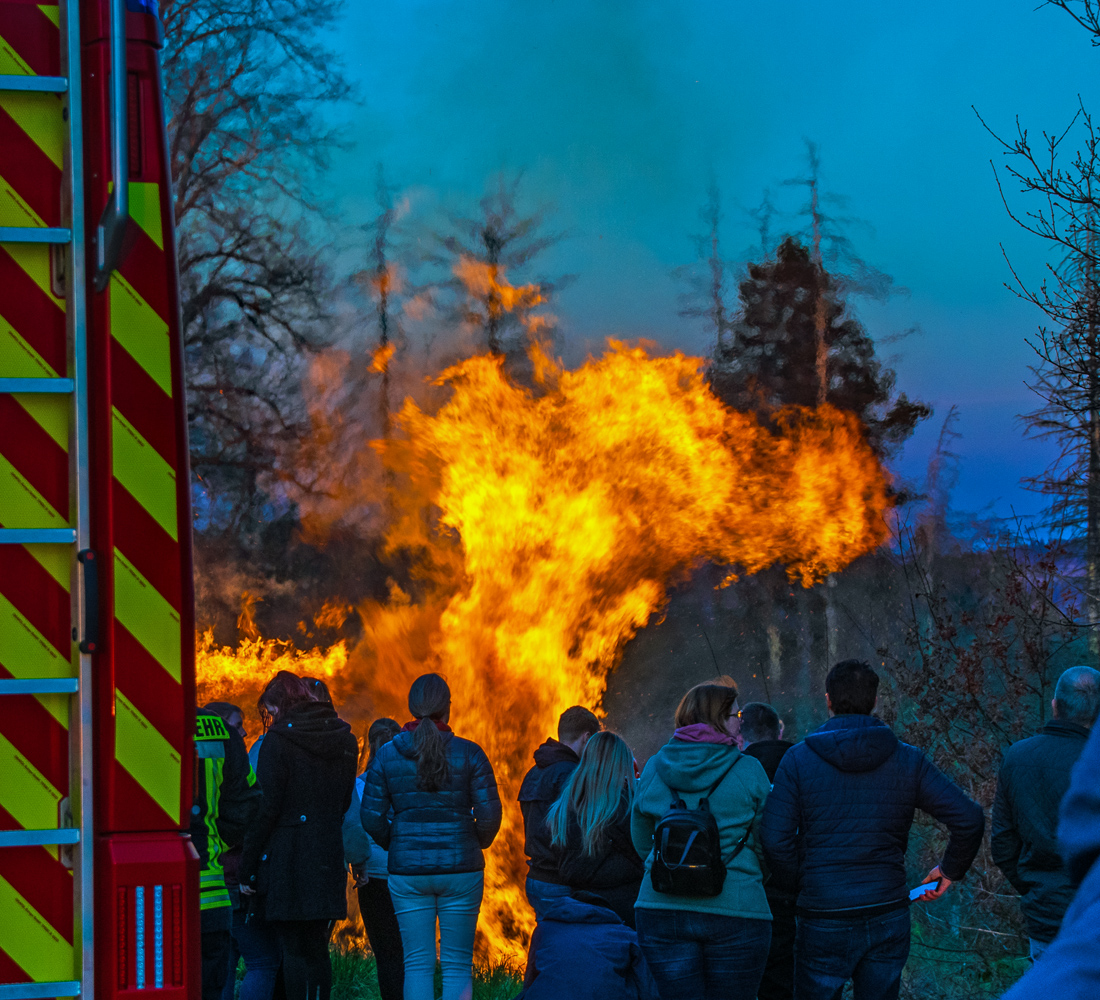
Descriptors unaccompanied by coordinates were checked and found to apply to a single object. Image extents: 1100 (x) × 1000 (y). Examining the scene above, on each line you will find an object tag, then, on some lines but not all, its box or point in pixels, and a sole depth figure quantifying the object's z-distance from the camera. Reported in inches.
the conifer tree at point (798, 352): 1061.1
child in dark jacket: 276.4
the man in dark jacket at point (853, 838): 364.2
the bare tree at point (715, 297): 1055.6
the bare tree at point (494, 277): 1001.5
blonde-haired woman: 408.8
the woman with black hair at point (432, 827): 453.1
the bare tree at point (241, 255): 984.9
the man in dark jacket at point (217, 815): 390.6
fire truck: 185.2
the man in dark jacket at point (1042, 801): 369.1
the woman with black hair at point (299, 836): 445.4
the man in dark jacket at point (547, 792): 432.1
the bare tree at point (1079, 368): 518.9
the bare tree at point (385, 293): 991.6
